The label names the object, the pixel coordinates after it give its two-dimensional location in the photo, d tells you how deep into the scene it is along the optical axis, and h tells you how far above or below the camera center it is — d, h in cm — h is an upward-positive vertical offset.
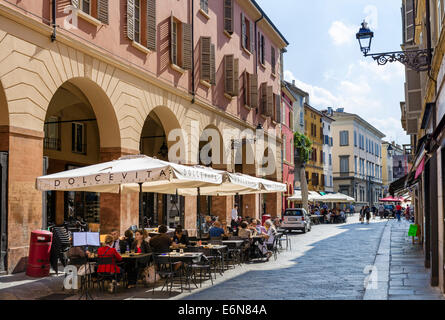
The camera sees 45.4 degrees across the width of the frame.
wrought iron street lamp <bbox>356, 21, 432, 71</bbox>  1111 +305
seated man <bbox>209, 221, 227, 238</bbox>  1468 -88
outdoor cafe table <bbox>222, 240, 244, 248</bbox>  1393 -112
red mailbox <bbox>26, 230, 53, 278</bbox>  1129 -114
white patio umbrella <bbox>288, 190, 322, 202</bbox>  4078 +28
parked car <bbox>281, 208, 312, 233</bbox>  2988 -115
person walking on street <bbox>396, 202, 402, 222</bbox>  4764 -119
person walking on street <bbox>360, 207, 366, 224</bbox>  4241 -126
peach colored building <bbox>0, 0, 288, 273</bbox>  1161 +340
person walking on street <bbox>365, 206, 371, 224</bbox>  4110 -115
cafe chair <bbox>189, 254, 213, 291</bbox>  1074 -155
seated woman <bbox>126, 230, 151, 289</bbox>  1041 -102
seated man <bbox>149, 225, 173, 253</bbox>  1132 -91
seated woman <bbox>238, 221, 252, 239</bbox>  1542 -94
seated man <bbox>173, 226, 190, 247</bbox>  1284 -91
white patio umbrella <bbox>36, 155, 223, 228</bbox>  1027 +51
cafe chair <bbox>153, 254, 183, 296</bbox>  990 -115
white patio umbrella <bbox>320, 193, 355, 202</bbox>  4503 +11
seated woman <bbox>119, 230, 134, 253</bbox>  1129 -88
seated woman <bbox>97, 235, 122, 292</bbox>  964 -99
